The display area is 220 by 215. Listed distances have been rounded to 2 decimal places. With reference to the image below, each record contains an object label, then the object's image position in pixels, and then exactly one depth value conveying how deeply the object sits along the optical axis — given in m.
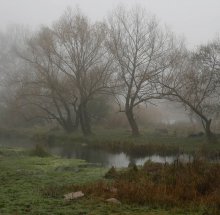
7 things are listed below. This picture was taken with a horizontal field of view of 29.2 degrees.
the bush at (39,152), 25.95
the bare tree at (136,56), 37.75
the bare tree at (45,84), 42.03
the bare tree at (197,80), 31.69
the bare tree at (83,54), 40.50
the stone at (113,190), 12.99
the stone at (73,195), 12.30
